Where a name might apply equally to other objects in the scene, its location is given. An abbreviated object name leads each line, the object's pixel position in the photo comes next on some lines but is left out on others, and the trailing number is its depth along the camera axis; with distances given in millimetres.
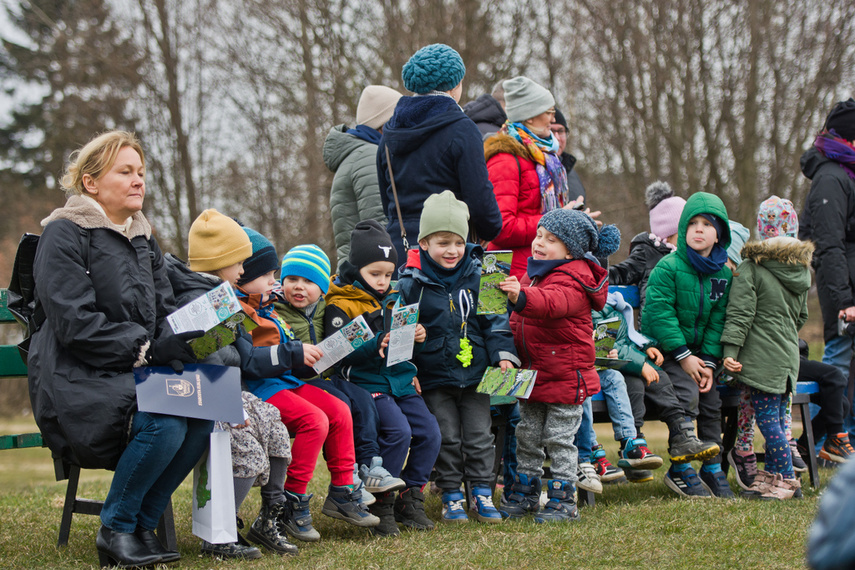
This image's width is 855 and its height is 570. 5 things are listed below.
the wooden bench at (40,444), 8672
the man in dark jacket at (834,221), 13617
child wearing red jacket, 9719
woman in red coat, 11023
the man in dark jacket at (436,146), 10055
